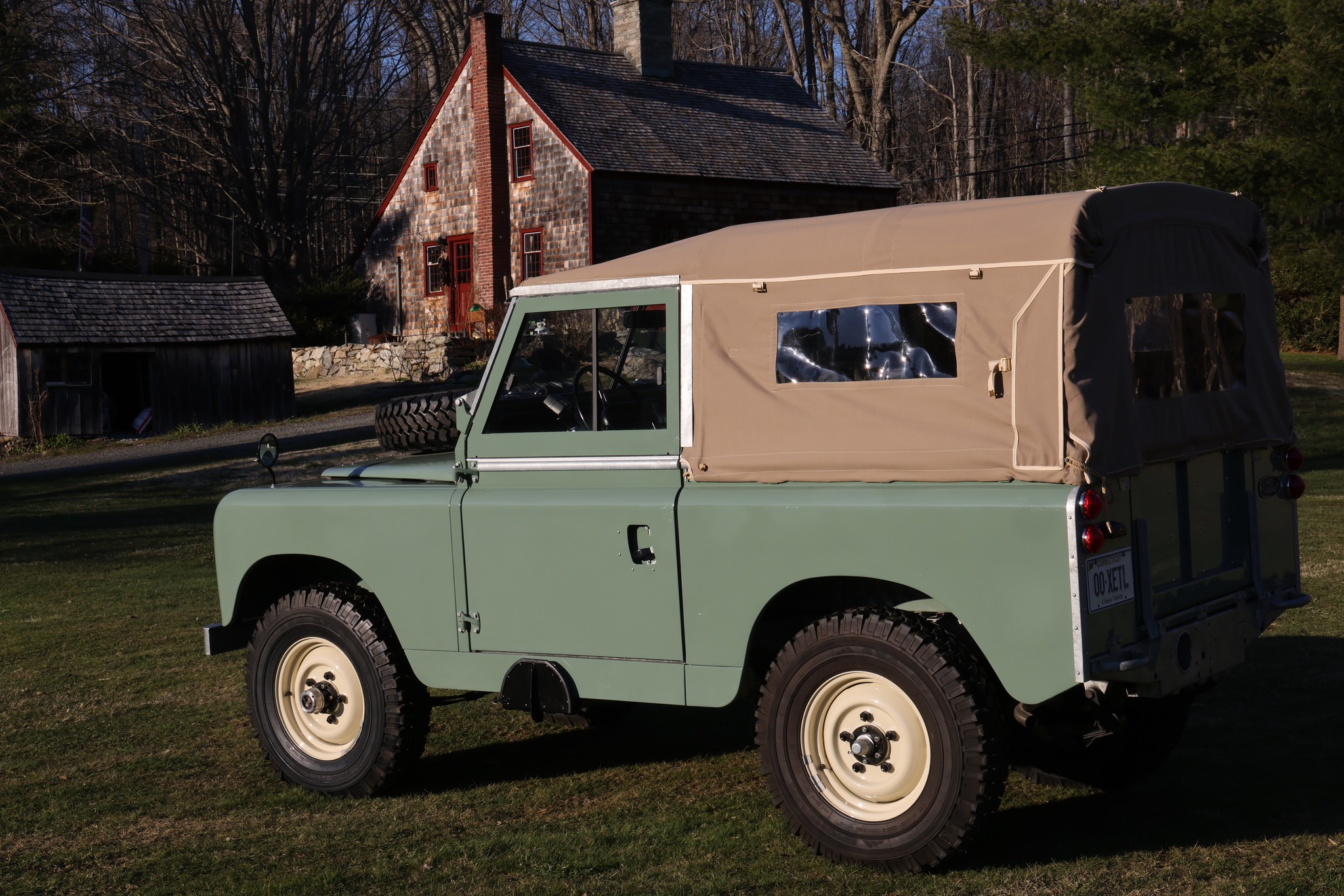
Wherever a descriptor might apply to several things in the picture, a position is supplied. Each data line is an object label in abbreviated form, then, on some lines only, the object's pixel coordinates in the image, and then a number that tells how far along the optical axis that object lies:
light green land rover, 4.75
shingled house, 34.50
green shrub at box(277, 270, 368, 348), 41.94
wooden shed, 31.56
